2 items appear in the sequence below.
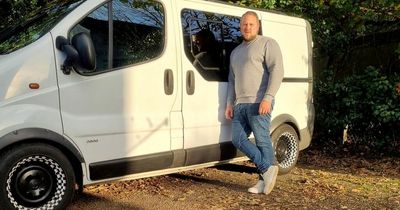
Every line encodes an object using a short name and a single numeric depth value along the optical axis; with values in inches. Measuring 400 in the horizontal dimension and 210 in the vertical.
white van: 170.1
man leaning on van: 212.8
